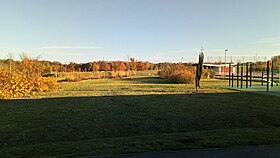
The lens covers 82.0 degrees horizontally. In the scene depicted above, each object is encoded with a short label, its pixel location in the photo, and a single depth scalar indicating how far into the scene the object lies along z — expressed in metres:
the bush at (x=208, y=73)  19.04
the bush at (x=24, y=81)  7.99
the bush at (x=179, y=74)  14.37
